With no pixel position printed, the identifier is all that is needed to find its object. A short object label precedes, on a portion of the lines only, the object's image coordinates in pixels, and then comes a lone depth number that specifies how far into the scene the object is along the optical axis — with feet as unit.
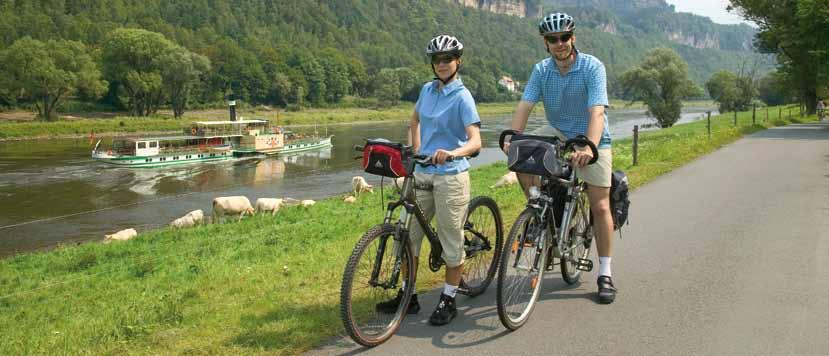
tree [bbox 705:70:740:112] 260.21
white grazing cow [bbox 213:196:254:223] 65.92
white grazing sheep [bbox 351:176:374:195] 79.60
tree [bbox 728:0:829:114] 97.25
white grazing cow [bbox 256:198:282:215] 66.85
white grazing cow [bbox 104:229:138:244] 55.83
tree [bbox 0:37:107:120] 211.00
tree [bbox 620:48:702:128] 196.13
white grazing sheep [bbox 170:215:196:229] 61.16
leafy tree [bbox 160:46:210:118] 250.37
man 15.83
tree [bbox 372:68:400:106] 388.94
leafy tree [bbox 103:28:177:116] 252.42
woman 14.83
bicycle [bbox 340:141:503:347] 13.66
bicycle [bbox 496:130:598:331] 14.75
